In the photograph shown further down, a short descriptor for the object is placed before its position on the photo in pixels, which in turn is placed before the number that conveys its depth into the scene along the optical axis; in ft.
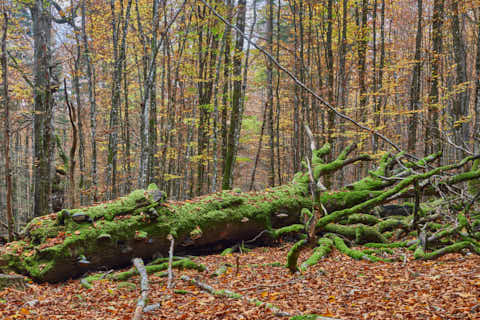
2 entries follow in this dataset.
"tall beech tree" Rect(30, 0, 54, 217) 28.27
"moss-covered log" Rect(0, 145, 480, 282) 17.30
